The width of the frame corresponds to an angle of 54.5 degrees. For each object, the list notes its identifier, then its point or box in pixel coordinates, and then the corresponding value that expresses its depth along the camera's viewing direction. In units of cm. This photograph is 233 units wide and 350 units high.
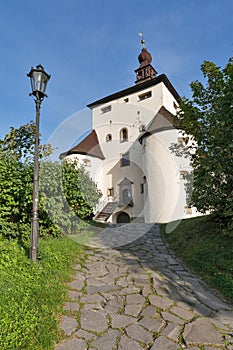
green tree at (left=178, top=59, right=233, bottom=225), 523
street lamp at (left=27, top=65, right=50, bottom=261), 394
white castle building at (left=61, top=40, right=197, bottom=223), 1510
